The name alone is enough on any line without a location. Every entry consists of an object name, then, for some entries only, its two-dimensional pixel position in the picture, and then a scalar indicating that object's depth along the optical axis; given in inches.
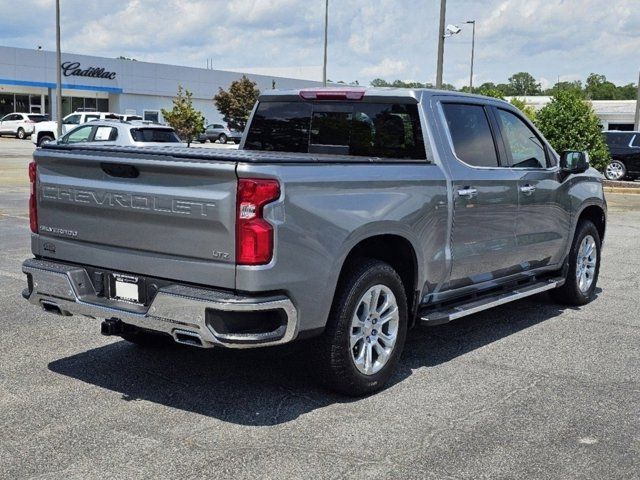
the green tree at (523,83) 6545.3
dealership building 2249.0
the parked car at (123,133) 858.8
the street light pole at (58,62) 1444.4
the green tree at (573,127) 881.5
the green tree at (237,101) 2581.2
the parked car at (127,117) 1593.3
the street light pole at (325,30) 1803.6
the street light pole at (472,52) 2414.6
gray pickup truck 170.6
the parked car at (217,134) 2346.2
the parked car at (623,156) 989.2
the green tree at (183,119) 1925.4
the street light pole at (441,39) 757.9
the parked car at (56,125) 1521.9
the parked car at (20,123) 2012.8
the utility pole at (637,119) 1357.3
